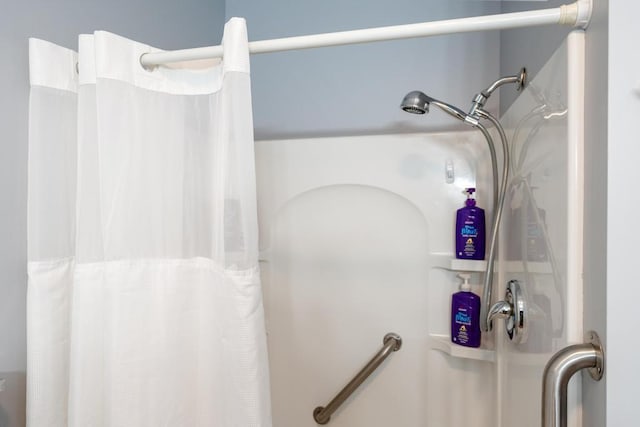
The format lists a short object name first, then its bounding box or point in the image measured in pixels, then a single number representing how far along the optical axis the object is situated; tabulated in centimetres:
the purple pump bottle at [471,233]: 127
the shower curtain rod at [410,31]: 66
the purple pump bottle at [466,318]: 126
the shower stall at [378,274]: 132
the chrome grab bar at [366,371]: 140
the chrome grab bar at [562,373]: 58
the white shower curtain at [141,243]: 85
